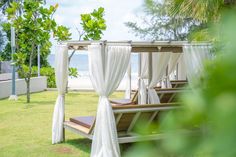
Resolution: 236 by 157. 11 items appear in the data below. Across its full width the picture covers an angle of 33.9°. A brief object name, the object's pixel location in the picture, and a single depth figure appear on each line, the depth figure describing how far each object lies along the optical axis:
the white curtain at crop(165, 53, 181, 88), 9.84
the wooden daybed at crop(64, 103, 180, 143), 6.11
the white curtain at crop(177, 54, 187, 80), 11.72
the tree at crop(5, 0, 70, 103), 14.23
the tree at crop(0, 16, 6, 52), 25.08
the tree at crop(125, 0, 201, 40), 22.51
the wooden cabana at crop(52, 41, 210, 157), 5.87
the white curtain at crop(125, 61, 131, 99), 11.70
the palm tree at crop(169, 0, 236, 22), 6.67
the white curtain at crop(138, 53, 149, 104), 8.83
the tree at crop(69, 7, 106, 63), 14.78
